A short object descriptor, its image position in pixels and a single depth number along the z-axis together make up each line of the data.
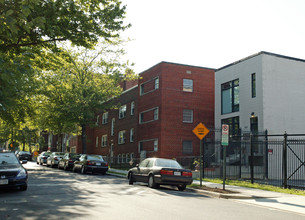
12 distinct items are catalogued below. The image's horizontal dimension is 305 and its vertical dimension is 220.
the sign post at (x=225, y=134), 14.96
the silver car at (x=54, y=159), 34.00
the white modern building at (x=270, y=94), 25.28
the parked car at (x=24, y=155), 49.62
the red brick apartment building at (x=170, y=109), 33.12
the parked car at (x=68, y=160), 29.11
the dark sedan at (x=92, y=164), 25.11
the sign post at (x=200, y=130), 16.50
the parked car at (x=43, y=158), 40.09
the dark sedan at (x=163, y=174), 15.16
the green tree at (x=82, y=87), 35.09
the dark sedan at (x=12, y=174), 12.22
